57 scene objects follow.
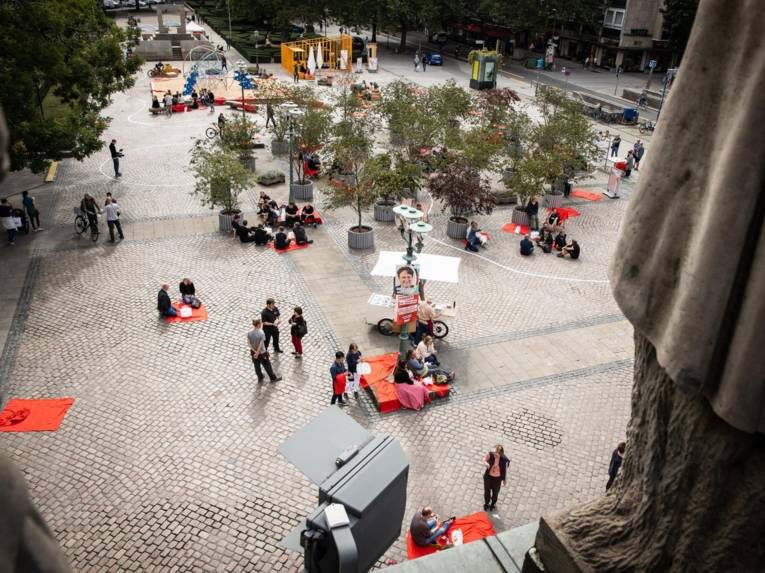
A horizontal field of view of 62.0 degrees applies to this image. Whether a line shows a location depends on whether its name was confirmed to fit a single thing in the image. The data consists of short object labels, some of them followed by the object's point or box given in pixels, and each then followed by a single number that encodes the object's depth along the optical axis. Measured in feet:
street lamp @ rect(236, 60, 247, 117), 126.97
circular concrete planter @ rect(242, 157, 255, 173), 94.43
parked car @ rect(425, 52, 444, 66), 207.51
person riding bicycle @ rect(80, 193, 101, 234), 70.35
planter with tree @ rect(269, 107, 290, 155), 99.48
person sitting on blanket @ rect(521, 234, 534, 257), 71.67
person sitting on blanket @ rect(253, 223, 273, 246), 71.10
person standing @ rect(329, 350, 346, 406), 45.19
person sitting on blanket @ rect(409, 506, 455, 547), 34.32
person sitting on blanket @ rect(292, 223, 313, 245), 71.82
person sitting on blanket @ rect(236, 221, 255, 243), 71.97
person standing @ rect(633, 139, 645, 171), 102.87
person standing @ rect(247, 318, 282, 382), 47.24
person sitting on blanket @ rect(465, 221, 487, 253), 72.18
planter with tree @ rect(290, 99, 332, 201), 91.20
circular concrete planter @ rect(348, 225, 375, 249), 71.26
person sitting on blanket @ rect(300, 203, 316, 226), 77.15
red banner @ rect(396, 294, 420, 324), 47.55
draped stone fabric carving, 9.16
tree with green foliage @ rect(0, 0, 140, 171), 65.62
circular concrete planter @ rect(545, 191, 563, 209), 87.76
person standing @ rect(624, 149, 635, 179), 99.26
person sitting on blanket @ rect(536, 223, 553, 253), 73.31
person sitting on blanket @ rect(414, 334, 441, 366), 50.01
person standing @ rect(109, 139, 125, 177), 89.55
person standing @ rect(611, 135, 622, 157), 107.76
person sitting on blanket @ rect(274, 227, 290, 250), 69.92
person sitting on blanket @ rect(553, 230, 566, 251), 73.05
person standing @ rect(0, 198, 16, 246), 68.96
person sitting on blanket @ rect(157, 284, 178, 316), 55.57
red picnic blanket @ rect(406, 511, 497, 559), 34.64
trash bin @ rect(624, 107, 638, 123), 139.85
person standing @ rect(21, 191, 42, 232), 72.49
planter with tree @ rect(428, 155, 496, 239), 74.69
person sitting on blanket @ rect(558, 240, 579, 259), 71.05
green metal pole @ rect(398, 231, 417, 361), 47.93
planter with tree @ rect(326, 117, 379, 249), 72.18
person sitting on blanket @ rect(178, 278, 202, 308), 57.66
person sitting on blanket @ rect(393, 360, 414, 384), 45.99
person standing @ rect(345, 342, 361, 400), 46.08
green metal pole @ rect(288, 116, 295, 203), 76.52
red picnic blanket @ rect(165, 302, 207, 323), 56.75
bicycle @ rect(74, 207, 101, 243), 71.36
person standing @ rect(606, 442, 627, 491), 36.45
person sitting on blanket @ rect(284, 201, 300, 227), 76.07
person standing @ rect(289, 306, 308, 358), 50.83
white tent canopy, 55.06
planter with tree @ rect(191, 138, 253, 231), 73.46
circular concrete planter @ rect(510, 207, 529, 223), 80.48
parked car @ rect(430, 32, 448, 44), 254.80
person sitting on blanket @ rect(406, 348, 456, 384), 48.06
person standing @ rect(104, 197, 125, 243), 69.82
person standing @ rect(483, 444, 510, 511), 36.88
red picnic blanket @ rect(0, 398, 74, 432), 43.42
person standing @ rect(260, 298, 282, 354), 51.06
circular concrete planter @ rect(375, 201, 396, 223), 79.77
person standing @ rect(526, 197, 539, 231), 79.36
